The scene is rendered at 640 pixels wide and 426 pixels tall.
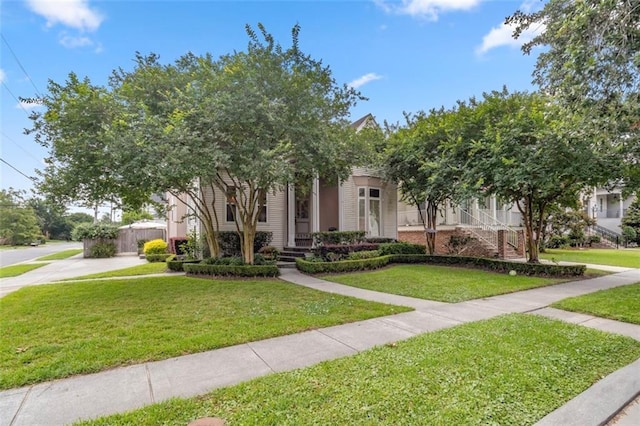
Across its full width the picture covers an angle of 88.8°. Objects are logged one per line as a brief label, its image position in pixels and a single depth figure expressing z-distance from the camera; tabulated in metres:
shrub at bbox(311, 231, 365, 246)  12.77
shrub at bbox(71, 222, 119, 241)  19.06
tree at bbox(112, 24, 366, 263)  7.42
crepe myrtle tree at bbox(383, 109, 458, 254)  11.32
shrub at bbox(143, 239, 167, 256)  16.33
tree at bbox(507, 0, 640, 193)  4.70
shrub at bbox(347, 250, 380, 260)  11.83
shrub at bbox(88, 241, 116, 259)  19.11
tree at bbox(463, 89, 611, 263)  8.81
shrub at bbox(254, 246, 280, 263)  12.79
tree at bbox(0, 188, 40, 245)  39.62
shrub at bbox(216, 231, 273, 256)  12.86
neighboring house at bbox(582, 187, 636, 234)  29.70
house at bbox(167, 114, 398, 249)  14.11
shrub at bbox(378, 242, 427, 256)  13.32
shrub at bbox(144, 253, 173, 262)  15.81
